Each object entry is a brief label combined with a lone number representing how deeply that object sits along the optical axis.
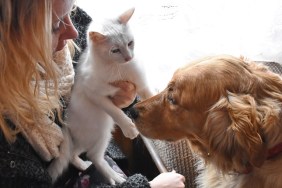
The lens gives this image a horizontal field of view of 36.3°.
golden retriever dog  0.94
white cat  1.34
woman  0.88
